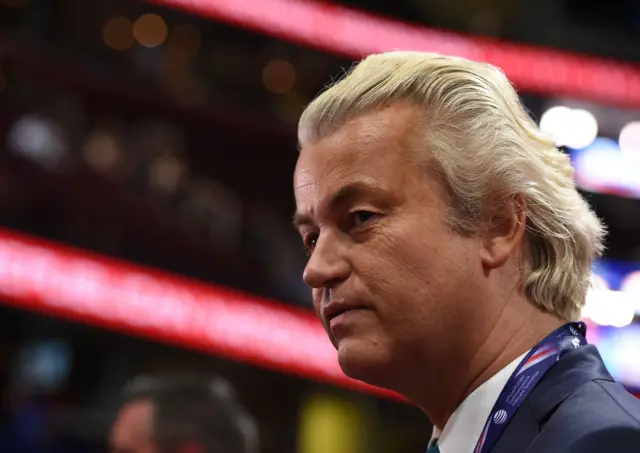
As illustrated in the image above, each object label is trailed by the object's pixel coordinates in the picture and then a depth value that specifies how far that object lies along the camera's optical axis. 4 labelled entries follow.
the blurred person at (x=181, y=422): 2.86
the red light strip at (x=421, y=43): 14.74
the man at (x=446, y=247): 1.54
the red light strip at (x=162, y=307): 10.88
